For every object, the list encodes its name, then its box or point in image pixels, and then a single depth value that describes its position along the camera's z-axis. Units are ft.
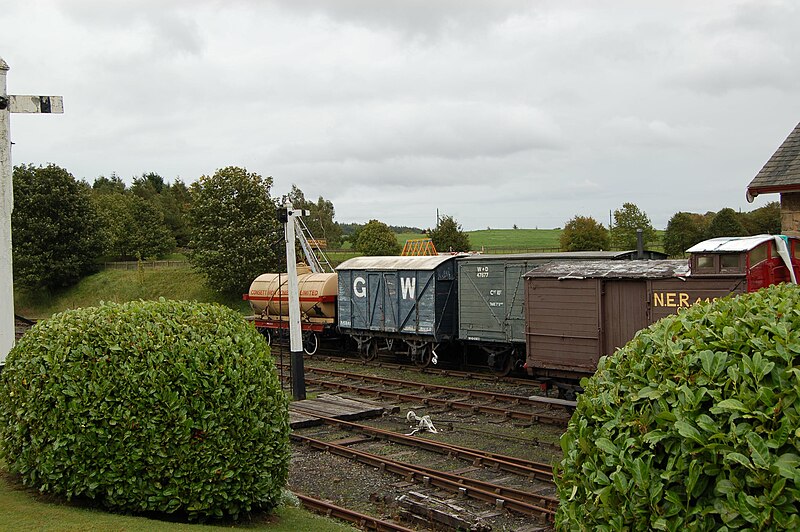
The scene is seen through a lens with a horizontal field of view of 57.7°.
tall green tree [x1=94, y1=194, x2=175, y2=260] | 183.93
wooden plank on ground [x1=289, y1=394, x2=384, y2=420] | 51.83
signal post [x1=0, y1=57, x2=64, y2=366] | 29.27
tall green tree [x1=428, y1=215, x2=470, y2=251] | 159.94
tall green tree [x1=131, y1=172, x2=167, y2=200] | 247.50
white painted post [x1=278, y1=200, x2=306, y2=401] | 53.72
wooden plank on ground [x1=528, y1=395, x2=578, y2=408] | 46.73
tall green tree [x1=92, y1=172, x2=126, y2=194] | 288.92
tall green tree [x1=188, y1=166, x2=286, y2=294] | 131.03
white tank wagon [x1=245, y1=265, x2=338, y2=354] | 87.76
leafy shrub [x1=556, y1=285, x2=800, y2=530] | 11.89
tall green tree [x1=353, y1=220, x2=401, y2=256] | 162.18
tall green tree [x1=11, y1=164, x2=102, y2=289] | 145.28
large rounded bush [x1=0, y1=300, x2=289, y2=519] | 25.64
